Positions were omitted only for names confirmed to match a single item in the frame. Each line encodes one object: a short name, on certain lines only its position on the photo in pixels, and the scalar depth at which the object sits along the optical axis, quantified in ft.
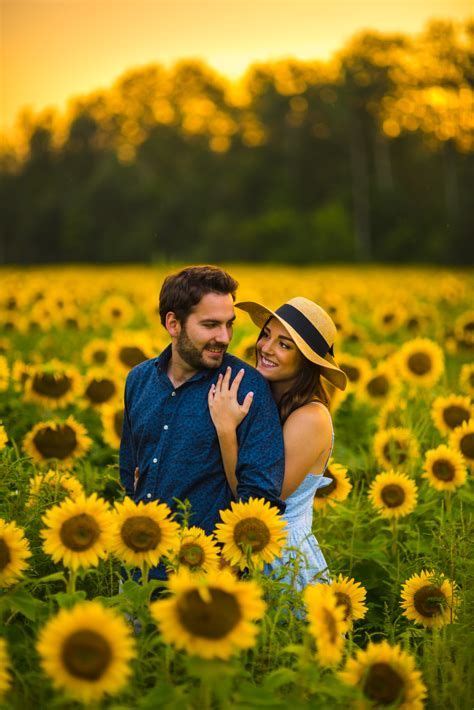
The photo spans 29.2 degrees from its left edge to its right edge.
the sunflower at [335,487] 13.44
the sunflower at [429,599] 10.66
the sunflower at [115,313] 28.25
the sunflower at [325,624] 7.61
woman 10.82
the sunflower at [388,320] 28.09
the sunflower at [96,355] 20.16
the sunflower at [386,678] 7.85
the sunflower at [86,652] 6.80
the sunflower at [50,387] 15.65
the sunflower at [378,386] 19.11
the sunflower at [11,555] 8.68
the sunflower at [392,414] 17.81
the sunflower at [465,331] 23.88
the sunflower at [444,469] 13.78
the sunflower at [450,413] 15.93
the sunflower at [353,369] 19.22
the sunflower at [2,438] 10.89
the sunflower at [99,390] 16.57
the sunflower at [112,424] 15.53
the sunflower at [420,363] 19.89
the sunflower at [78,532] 8.62
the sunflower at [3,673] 7.04
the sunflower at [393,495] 13.35
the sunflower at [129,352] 18.62
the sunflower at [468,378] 19.01
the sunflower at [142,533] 8.94
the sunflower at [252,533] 9.21
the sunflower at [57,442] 13.23
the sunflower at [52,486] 10.61
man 10.89
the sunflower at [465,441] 14.55
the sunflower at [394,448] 15.39
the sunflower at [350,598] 10.39
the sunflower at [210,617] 6.95
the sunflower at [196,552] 9.06
